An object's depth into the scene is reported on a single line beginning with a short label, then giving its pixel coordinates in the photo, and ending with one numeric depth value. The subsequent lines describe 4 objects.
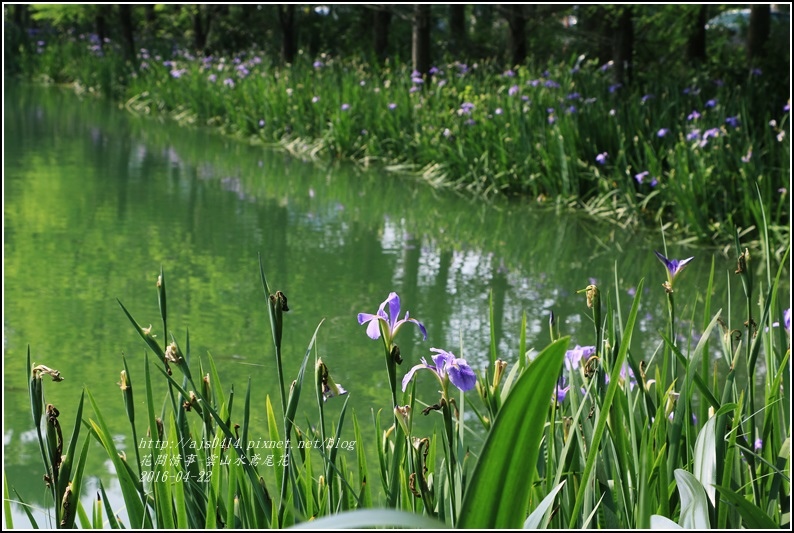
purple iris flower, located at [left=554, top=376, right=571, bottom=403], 2.97
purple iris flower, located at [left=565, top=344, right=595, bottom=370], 2.94
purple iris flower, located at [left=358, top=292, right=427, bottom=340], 2.18
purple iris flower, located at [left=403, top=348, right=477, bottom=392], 2.21
